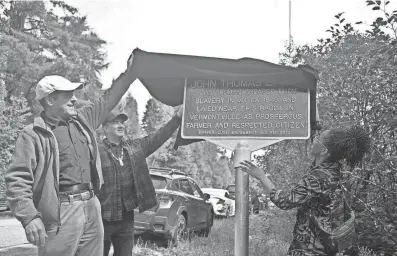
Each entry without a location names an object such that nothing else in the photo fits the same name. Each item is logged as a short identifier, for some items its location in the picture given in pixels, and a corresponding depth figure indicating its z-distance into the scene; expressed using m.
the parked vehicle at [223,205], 19.83
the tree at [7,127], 18.98
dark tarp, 4.47
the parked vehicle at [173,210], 9.91
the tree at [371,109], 4.95
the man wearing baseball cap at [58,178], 3.46
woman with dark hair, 3.57
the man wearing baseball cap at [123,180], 4.77
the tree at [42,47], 26.57
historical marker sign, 4.62
